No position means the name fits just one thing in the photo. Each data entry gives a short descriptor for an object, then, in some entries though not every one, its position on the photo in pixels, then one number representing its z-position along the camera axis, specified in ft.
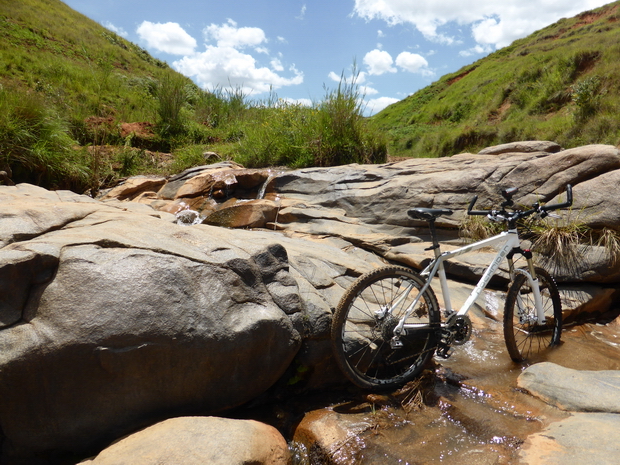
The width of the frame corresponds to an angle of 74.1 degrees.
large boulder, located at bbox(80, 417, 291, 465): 6.53
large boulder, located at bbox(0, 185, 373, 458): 7.09
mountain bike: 9.68
